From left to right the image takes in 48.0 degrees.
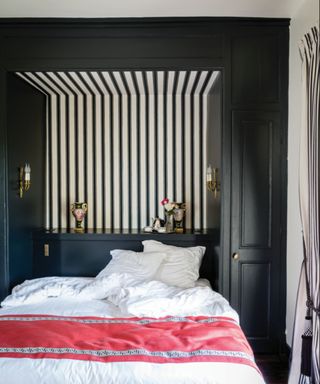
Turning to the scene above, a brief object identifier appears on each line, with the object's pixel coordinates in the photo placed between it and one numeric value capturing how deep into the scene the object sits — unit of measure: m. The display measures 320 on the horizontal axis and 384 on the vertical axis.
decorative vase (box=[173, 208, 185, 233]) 3.59
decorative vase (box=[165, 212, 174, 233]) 3.62
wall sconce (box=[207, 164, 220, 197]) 3.32
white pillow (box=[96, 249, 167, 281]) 3.15
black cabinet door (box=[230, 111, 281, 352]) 3.02
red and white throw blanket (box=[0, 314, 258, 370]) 1.88
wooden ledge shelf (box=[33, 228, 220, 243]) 3.43
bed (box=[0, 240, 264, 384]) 1.77
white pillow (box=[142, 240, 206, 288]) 3.10
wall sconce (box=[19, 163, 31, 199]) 3.28
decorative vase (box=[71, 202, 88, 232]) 3.68
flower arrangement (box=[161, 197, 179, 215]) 3.59
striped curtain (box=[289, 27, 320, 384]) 2.20
